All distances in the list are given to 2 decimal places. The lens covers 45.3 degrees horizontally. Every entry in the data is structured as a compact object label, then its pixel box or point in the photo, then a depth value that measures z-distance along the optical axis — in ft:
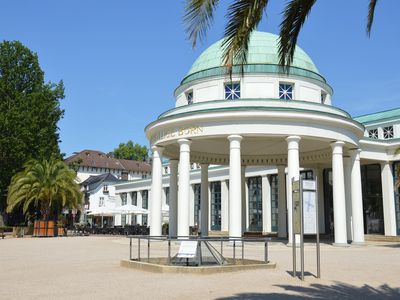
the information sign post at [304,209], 40.88
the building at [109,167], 330.75
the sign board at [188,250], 45.12
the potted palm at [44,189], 127.24
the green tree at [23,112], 145.38
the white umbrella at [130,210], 148.31
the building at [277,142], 82.02
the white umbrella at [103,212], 152.05
